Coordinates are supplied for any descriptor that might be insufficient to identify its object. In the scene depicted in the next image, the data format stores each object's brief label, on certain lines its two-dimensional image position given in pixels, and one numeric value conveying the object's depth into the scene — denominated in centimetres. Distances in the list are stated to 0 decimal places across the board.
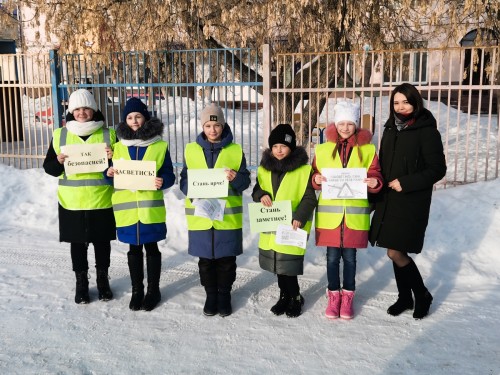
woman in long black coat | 366
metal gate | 710
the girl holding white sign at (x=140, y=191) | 401
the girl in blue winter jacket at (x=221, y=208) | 393
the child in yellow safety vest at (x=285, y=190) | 386
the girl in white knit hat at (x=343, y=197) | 381
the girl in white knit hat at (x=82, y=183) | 415
